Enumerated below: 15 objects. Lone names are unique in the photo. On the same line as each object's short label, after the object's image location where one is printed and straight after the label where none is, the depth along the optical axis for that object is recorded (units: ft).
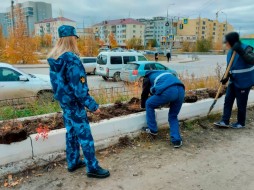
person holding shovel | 14.64
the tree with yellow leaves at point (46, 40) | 199.06
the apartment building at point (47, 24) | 291.83
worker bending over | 12.72
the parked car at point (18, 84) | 24.53
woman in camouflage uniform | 8.95
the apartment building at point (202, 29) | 327.06
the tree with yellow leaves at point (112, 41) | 164.83
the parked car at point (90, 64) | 69.34
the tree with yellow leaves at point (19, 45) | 82.84
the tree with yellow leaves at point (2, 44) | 90.34
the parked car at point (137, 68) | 45.65
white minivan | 55.72
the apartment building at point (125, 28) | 344.39
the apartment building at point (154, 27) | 380.99
